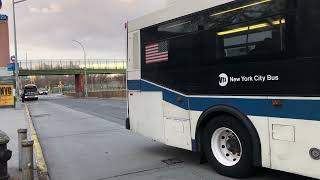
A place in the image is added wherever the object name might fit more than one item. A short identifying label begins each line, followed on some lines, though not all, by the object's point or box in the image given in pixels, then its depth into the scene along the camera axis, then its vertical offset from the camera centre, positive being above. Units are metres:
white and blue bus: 3.69 +0.04
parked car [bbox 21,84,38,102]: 38.52 -0.79
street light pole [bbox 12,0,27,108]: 22.21 +3.27
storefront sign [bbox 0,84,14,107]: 22.93 -0.67
